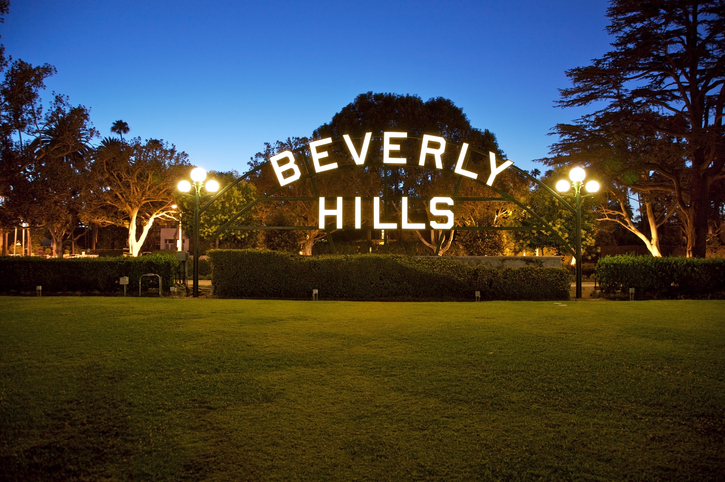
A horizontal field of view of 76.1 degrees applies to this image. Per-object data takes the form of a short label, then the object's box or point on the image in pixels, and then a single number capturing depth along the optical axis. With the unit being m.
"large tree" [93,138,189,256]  33.65
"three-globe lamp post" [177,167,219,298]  14.75
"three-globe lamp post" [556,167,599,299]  14.97
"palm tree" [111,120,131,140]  73.50
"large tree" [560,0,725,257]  22.08
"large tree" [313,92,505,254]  42.19
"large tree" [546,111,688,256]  24.20
